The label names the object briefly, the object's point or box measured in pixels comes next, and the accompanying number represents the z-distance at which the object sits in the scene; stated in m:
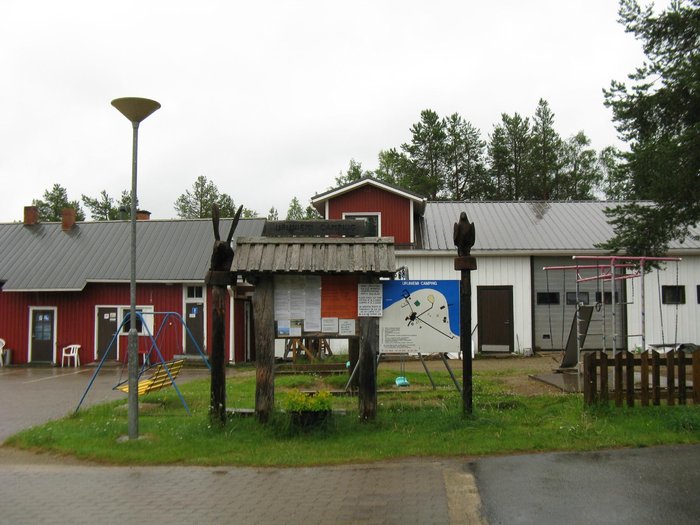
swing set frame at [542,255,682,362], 11.97
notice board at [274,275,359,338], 9.54
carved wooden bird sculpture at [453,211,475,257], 9.59
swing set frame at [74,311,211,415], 11.47
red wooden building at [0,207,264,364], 25.38
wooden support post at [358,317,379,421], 9.36
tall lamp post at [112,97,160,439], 9.20
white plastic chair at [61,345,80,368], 25.36
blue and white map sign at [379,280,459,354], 9.94
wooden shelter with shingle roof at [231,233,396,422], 9.31
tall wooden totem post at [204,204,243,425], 9.39
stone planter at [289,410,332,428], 8.99
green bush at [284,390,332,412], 8.94
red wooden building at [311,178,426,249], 24.03
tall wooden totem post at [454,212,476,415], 9.37
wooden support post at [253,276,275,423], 9.34
